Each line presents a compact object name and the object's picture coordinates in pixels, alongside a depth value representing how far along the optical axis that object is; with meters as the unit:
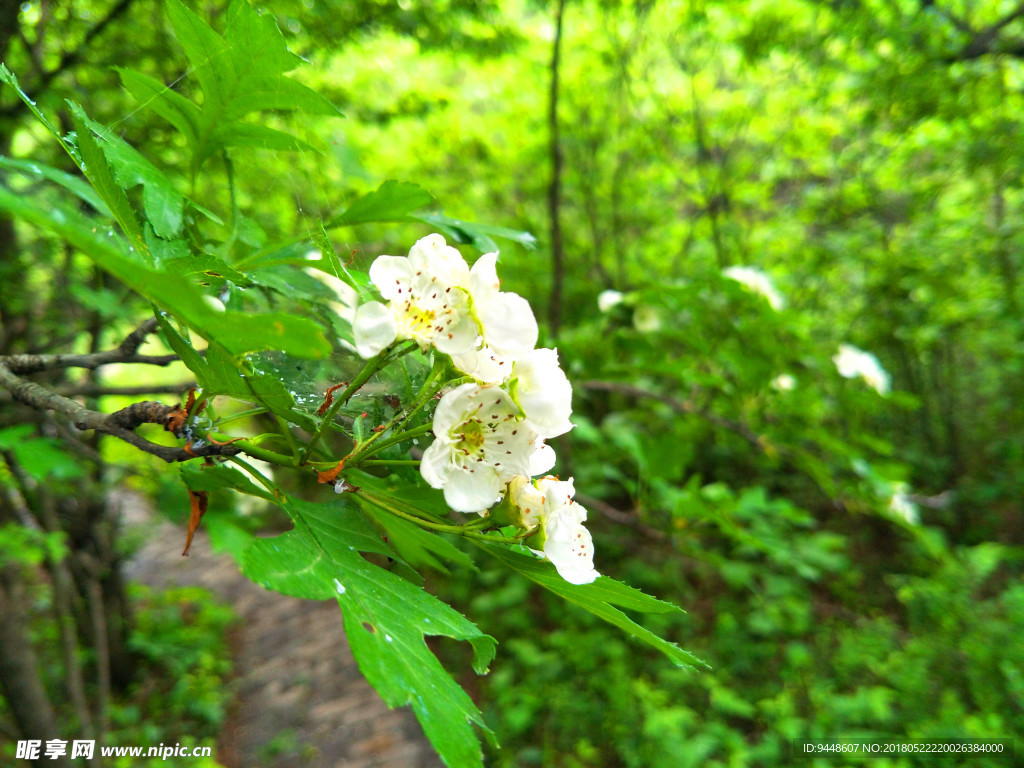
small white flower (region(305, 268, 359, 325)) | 0.17
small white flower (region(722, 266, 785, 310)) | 0.37
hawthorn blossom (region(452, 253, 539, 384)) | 0.12
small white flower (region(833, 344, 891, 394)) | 0.38
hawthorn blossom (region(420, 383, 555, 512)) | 0.12
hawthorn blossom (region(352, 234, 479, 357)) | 0.12
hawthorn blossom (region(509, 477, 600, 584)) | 0.12
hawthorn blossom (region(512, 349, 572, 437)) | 0.12
